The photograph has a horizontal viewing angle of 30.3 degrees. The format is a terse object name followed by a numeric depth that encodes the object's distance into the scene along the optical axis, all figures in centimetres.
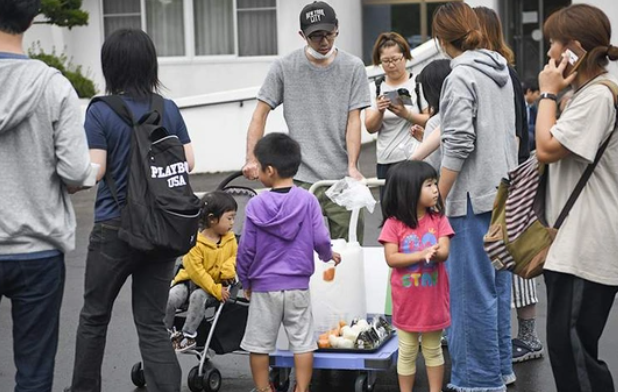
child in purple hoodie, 588
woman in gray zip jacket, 584
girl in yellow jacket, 634
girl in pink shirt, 578
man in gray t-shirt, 708
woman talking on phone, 457
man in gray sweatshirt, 459
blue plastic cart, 601
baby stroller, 637
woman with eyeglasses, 769
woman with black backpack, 542
